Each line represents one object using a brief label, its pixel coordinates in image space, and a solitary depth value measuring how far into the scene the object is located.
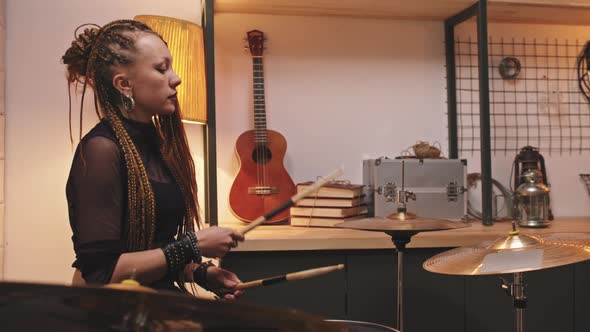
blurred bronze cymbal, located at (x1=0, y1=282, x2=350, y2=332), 0.54
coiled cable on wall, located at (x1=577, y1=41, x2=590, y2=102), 2.74
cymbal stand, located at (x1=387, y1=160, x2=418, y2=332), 1.67
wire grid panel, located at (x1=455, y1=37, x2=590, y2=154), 2.65
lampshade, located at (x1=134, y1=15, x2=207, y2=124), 1.99
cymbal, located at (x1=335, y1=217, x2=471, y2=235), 1.60
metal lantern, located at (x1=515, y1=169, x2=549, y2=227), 2.29
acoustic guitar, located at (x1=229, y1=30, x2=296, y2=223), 2.26
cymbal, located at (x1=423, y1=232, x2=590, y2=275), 1.27
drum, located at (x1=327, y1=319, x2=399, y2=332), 1.30
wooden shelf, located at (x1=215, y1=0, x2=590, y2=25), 2.34
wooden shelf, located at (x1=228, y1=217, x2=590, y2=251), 1.93
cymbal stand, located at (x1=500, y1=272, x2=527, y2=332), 1.44
